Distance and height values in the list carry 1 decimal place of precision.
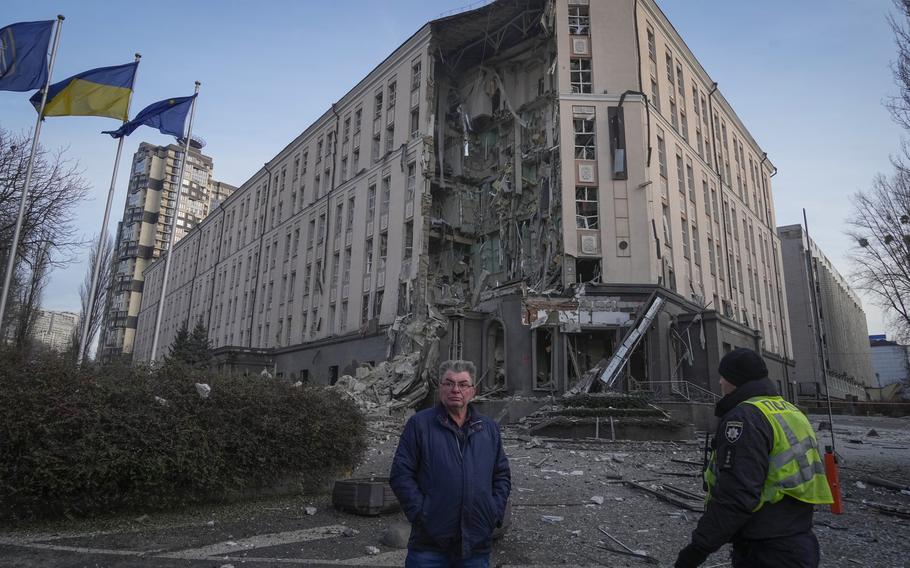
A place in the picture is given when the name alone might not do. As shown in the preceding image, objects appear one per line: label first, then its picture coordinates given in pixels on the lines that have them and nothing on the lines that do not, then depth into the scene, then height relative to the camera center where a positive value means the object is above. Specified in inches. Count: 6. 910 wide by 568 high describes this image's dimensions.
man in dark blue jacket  121.2 -21.0
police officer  107.8 -18.8
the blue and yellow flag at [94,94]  537.0 +291.1
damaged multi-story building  957.2 +407.3
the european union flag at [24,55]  524.1 +317.6
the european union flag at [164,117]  567.8 +283.5
